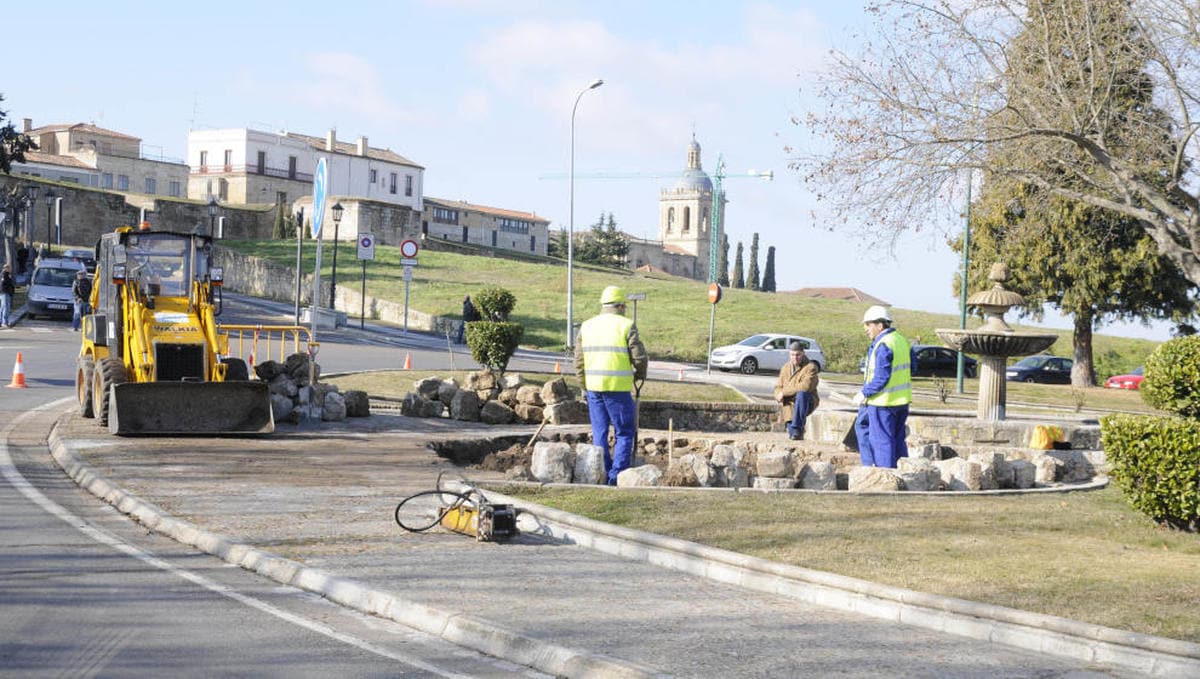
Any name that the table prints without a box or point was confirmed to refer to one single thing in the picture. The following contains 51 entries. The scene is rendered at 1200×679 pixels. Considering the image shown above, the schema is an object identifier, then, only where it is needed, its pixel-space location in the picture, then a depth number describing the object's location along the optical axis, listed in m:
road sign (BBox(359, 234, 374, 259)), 44.98
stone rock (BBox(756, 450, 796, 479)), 12.70
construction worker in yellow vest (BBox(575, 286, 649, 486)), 12.12
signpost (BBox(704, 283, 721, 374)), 35.47
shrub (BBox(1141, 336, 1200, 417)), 11.68
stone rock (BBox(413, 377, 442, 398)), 20.22
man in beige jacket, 18.61
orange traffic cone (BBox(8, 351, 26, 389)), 21.17
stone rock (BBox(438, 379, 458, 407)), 20.11
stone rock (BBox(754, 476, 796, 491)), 12.41
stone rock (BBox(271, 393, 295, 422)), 17.45
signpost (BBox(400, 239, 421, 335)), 42.25
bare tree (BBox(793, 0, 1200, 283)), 20.16
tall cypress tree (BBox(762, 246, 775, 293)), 133.50
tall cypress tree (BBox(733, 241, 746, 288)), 132.00
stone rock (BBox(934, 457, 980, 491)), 12.47
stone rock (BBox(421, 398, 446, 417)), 19.88
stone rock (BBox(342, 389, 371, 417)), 18.86
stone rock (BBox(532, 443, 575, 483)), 12.03
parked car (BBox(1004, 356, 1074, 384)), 47.56
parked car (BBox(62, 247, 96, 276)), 35.09
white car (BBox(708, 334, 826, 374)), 41.66
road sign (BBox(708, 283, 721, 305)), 35.42
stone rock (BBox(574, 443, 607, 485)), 12.06
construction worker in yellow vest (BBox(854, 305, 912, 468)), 12.75
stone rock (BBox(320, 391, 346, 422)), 18.23
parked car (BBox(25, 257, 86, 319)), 38.22
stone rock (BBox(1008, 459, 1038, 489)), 13.17
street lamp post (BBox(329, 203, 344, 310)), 42.05
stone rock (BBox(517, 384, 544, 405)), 20.36
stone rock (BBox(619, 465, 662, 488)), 11.51
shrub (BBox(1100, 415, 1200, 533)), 9.26
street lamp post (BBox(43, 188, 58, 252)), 72.18
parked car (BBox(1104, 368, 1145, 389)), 44.88
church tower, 171.25
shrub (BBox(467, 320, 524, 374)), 22.64
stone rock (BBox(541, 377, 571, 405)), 20.08
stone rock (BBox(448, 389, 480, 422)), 19.69
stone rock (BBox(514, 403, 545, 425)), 20.11
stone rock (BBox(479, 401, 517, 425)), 19.67
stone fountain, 18.22
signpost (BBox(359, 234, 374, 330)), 44.81
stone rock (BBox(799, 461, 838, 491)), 12.15
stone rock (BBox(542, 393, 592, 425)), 19.56
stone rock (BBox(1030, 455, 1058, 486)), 14.20
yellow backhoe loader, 15.31
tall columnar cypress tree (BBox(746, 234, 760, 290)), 133.62
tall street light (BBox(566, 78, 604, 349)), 43.97
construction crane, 160.12
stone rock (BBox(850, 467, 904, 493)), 11.52
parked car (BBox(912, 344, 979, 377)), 45.84
